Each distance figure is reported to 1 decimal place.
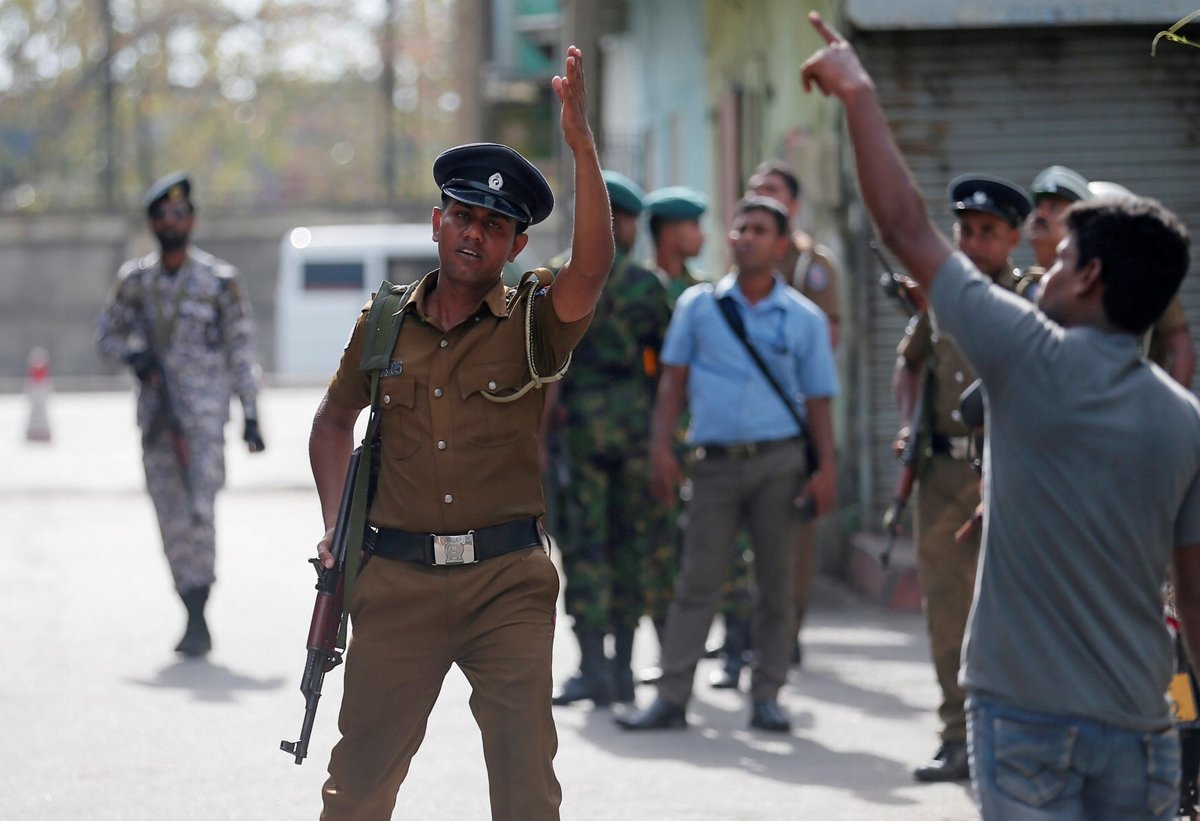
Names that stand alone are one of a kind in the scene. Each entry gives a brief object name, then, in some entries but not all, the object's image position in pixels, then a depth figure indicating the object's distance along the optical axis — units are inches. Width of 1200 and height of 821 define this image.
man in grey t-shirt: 284.7
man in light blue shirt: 624.1
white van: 2746.1
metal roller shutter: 909.2
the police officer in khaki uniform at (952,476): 533.6
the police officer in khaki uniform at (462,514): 372.8
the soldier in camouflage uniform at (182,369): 759.1
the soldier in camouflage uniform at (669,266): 699.4
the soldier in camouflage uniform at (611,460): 659.4
